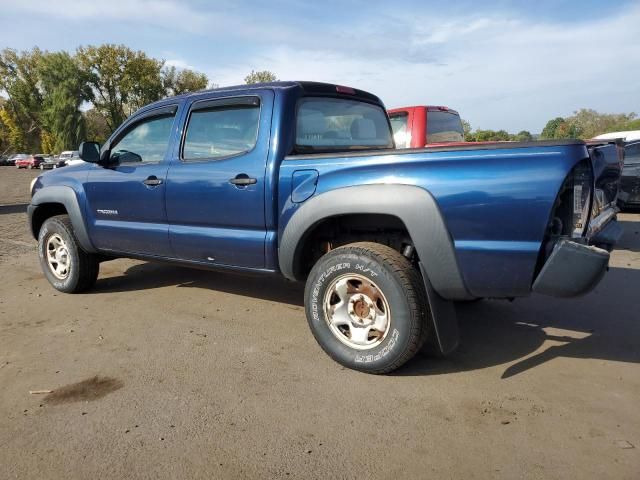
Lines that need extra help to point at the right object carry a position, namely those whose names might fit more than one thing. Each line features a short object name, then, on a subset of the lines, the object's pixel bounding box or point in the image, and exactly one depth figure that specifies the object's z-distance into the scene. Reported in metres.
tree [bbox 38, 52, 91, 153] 46.12
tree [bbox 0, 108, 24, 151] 58.81
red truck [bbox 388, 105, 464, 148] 7.13
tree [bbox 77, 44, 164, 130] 44.97
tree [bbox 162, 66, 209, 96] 47.56
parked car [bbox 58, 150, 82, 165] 38.18
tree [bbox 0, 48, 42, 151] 52.06
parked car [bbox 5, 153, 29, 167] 54.36
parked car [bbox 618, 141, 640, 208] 9.52
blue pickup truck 2.47
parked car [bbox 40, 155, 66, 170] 43.25
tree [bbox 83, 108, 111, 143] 59.03
